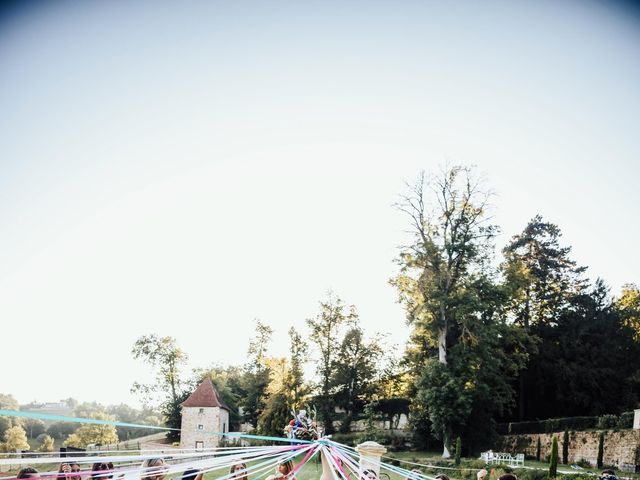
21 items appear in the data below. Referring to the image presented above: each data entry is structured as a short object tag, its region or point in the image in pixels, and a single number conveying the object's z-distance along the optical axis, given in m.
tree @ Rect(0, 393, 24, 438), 64.56
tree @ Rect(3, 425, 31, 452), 57.97
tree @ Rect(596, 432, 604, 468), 22.07
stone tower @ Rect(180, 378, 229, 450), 40.31
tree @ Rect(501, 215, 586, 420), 37.38
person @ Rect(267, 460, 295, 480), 6.00
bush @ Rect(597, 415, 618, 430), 23.20
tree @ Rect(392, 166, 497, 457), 28.06
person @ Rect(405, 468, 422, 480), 6.29
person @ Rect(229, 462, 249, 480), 5.40
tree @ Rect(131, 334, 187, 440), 47.00
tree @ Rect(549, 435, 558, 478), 17.11
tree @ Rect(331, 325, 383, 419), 40.22
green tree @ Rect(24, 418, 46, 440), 74.55
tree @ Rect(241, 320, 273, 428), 45.12
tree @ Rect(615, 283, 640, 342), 37.26
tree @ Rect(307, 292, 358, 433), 39.50
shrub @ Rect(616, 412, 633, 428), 21.95
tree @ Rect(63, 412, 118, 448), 57.54
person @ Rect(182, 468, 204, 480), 5.60
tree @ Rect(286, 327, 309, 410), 36.59
